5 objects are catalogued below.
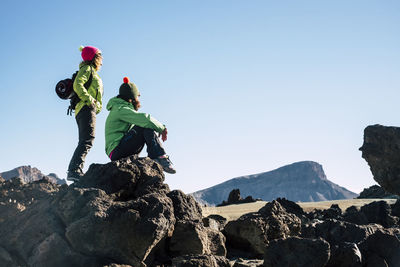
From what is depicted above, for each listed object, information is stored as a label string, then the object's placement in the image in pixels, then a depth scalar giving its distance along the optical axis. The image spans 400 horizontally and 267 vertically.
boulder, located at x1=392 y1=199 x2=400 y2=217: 11.52
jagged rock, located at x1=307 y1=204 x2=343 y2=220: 12.14
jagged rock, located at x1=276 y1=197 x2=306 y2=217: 12.19
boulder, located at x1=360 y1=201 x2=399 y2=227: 10.08
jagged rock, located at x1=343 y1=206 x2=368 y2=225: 9.35
